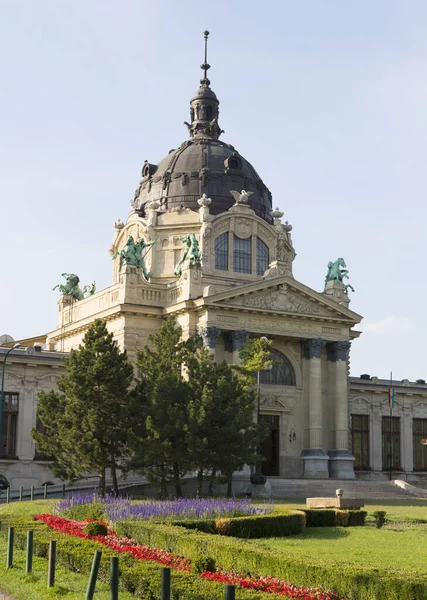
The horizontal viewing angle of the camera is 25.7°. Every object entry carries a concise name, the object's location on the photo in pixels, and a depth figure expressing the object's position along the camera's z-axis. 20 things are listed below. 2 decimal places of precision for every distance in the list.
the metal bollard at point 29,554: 22.45
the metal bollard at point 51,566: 20.25
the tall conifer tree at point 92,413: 48.50
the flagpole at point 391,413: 73.94
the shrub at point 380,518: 35.19
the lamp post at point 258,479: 55.31
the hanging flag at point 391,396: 73.69
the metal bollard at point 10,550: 23.34
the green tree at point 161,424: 47.31
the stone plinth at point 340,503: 39.28
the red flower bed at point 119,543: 21.44
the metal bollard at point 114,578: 17.06
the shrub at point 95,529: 27.19
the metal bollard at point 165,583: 15.48
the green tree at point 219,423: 47.62
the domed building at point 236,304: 65.25
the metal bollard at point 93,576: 18.11
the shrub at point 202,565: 19.38
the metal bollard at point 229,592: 13.59
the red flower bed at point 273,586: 17.60
